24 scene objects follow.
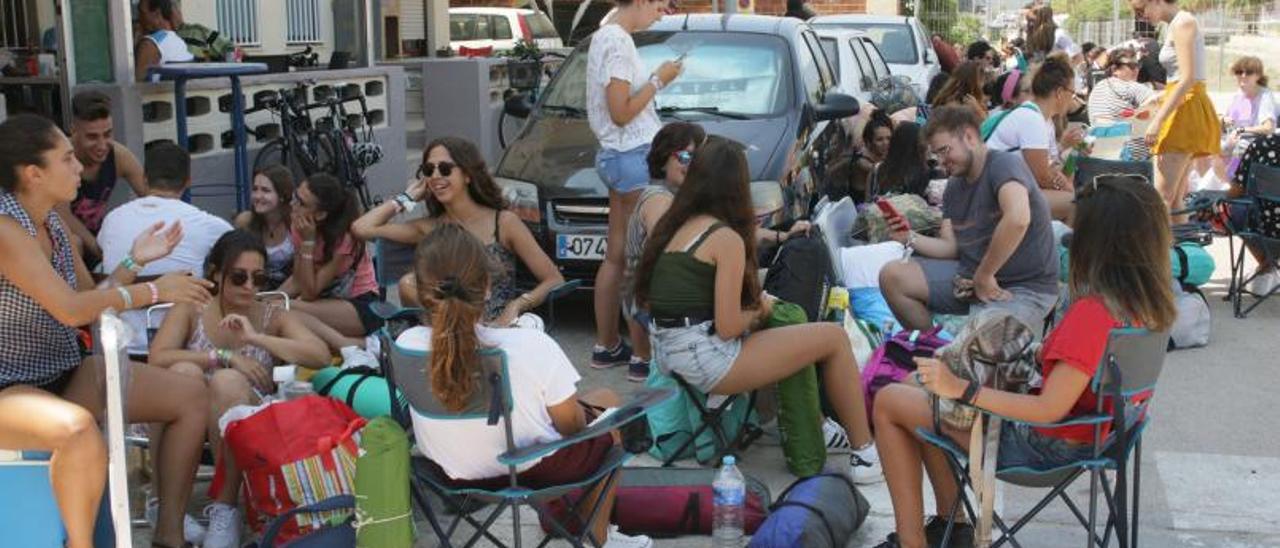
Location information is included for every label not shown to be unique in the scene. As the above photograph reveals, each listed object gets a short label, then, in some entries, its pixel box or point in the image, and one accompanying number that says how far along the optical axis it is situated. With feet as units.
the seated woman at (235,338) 16.37
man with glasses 20.90
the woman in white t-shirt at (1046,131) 26.50
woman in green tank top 17.48
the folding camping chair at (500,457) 13.57
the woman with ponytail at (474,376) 13.53
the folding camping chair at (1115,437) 13.71
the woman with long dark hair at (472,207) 20.08
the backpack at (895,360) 19.51
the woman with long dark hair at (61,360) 12.75
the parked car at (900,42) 57.72
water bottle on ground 15.57
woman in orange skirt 30.09
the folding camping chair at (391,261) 21.42
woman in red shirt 13.64
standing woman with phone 23.09
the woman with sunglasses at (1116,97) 43.16
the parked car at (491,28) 67.26
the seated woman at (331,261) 20.01
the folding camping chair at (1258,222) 27.43
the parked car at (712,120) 25.39
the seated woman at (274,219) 20.85
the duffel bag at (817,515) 14.90
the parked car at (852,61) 39.17
